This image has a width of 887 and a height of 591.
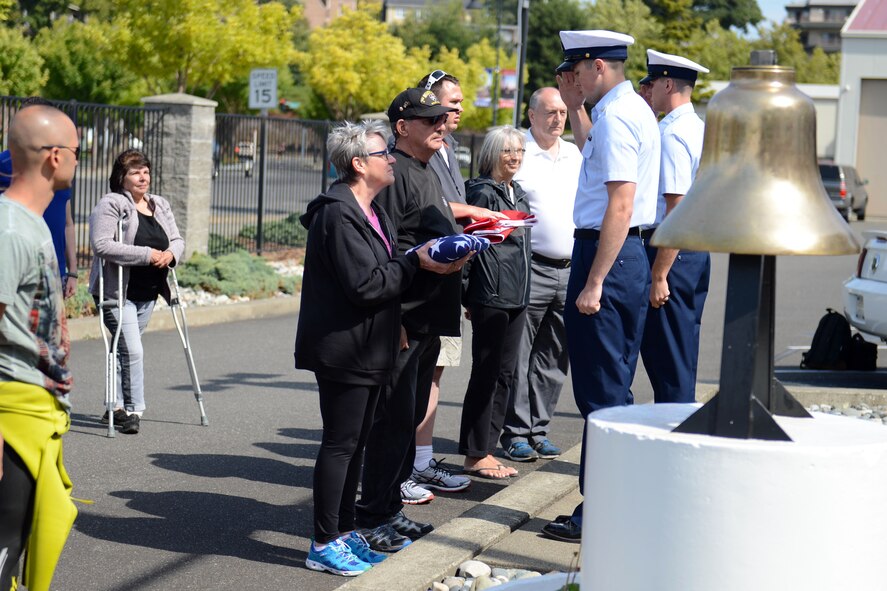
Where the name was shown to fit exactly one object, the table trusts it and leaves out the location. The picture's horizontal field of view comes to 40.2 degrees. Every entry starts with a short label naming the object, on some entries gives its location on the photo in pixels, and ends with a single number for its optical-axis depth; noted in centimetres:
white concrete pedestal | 302
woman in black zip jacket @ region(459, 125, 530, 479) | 627
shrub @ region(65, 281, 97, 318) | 1161
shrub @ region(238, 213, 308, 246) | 1762
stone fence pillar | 1540
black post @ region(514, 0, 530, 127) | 3156
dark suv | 3397
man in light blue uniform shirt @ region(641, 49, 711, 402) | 586
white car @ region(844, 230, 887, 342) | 997
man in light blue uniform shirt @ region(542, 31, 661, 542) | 509
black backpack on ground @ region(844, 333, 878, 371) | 1057
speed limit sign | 2045
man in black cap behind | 538
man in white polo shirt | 689
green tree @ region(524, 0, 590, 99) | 7956
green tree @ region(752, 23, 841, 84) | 8794
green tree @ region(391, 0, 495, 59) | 9488
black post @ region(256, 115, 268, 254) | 1727
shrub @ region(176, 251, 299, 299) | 1409
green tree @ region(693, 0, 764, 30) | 9925
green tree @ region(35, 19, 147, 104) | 4653
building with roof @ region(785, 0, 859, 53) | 16675
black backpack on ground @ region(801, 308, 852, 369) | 1058
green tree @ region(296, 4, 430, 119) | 4575
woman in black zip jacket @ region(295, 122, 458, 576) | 482
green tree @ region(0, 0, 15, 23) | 2528
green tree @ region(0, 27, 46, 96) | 3956
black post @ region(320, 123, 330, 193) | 1858
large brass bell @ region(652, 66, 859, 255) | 320
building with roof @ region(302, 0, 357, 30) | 13738
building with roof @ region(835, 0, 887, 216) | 4075
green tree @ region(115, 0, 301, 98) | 2752
